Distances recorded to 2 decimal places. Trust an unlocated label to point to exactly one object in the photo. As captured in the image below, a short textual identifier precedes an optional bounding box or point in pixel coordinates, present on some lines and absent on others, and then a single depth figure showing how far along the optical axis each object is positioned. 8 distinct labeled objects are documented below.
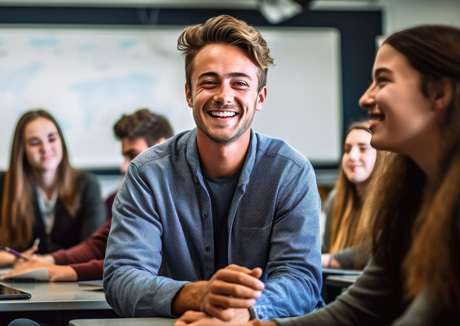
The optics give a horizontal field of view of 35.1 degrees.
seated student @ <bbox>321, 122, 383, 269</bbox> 3.52
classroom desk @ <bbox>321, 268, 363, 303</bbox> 2.68
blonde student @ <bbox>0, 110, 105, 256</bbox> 3.58
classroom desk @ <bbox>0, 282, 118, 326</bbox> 2.13
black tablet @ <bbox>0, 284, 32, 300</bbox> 2.16
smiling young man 2.00
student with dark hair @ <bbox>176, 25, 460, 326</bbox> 1.22
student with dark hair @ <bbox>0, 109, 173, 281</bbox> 2.81
